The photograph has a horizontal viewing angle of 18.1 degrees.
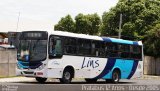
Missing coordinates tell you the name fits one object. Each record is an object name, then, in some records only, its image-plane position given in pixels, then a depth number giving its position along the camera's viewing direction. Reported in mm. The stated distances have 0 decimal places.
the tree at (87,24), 93781
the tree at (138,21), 54031
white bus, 27047
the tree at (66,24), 96938
